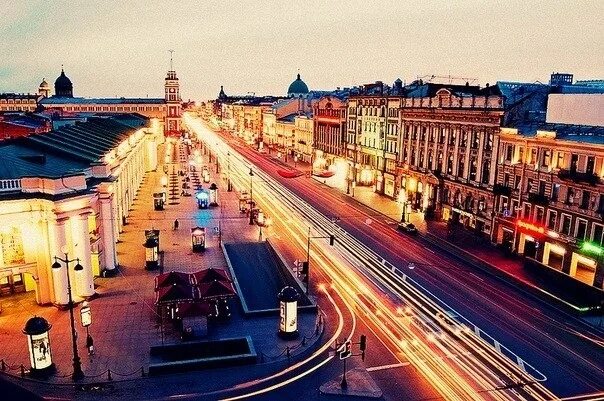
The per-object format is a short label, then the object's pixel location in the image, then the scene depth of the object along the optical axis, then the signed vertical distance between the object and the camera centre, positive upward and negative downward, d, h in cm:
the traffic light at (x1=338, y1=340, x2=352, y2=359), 2498 -1224
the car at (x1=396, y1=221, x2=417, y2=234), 5662 -1390
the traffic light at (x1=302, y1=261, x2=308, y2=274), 4026 -1331
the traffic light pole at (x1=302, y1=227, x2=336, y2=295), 3837 -1348
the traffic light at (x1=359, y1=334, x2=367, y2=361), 2759 -1303
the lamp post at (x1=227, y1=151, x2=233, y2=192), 8408 -1388
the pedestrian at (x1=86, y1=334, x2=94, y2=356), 2877 -1380
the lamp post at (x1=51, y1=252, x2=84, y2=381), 2608 -1374
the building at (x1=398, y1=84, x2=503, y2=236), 5591 -608
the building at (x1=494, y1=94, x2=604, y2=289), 4156 -755
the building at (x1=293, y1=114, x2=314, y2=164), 11562 -832
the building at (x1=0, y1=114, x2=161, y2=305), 3453 -836
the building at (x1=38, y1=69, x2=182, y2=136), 19891 +643
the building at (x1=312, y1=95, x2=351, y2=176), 9762 -628
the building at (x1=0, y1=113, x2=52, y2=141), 8594 -458
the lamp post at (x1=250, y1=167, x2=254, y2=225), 6092 -1361
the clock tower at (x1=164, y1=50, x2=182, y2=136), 19950 +644
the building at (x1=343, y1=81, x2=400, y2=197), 7869 -575
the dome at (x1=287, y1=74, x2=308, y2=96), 19525 +574
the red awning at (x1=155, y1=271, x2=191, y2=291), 3347 -1186
